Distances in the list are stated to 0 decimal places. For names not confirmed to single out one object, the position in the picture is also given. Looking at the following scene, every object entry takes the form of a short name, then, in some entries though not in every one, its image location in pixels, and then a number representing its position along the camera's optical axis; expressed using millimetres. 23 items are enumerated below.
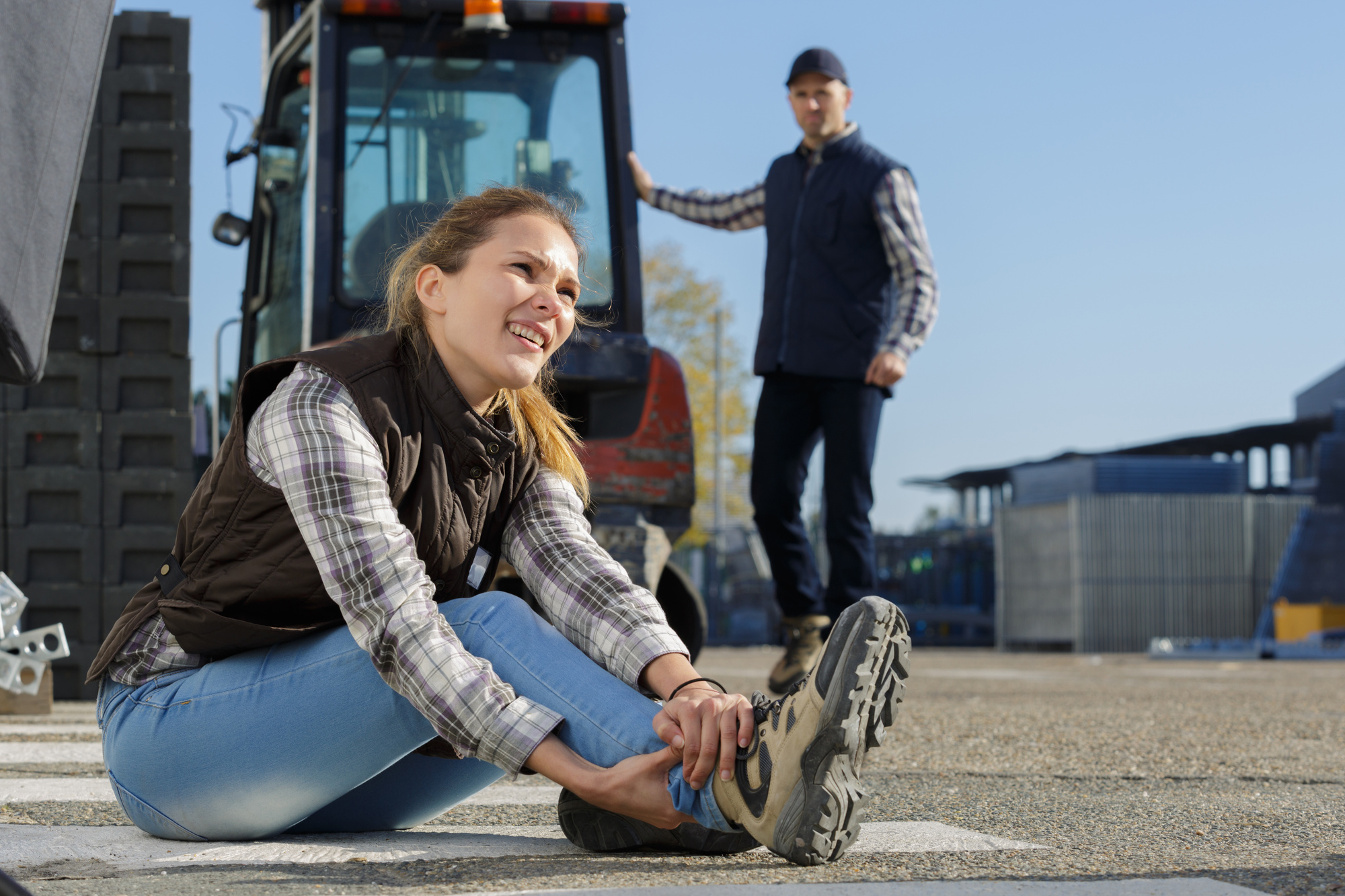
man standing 5227
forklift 5680
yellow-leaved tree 35125
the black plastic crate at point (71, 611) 6379
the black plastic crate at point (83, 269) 6633
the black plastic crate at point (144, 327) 6648
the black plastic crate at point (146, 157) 6707
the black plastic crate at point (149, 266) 6676
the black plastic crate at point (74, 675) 6395
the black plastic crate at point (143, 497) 6523
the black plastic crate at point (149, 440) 6578
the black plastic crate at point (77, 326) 6598
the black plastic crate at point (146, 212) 6695
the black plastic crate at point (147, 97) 6742
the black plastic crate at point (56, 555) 6371
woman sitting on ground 2213
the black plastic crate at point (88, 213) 6656
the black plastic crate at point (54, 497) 6406
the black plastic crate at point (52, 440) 6477
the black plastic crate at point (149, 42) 6758
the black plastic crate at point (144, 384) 6629
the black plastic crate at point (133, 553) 6465
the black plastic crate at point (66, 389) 6559
